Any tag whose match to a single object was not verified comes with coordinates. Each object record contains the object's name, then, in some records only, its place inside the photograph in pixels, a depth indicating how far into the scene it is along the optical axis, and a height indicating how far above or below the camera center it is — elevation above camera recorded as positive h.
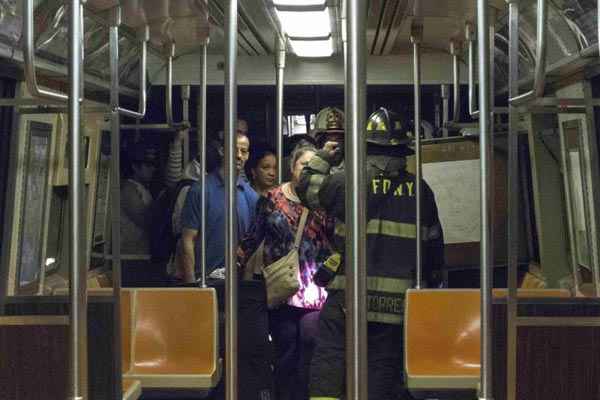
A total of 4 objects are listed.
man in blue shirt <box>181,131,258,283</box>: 4.95 +0.11
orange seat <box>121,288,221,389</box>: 4.30 -0.44
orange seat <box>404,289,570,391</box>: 4.24 -0.43
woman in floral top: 4.48 -0.11
